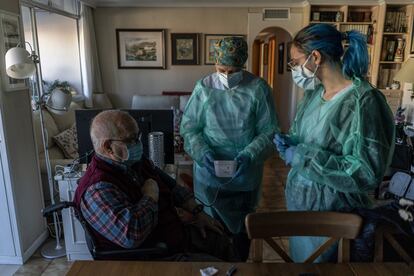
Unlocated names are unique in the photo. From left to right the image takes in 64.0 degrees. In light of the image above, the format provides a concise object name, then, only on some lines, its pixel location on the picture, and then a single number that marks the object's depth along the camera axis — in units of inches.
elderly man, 48.8
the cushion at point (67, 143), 128.8
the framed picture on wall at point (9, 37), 82.0
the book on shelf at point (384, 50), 194.5
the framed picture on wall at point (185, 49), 199.6
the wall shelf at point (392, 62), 194.9
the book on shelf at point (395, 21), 192.2
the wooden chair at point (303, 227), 45.8
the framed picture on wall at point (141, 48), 199.2
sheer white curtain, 184.1
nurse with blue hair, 45.3
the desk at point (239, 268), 40.0
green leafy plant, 157.8
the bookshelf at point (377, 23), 190.1
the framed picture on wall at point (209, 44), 200.7
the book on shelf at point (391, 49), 194.2
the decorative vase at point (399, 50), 193.6
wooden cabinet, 187.5
